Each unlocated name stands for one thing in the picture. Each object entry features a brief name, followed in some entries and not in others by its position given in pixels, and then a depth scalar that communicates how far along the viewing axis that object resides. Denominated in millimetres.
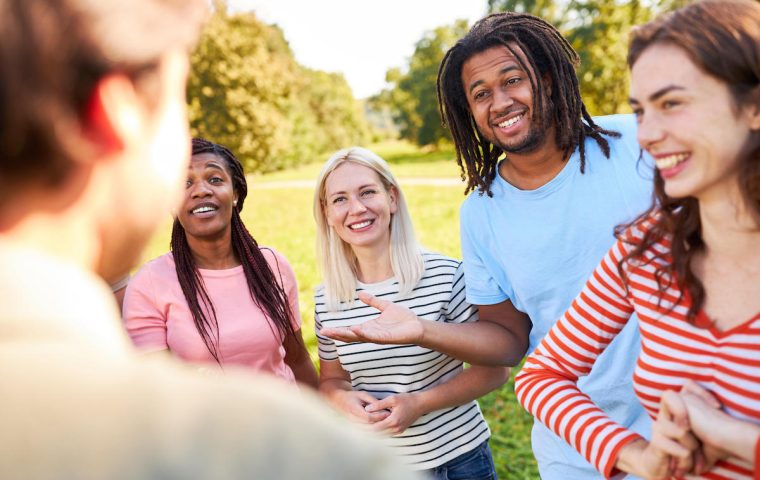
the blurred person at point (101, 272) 595
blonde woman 2789
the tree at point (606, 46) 23188
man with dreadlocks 2420
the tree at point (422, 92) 44250
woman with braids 2990
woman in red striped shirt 1448
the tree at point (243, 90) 32125
